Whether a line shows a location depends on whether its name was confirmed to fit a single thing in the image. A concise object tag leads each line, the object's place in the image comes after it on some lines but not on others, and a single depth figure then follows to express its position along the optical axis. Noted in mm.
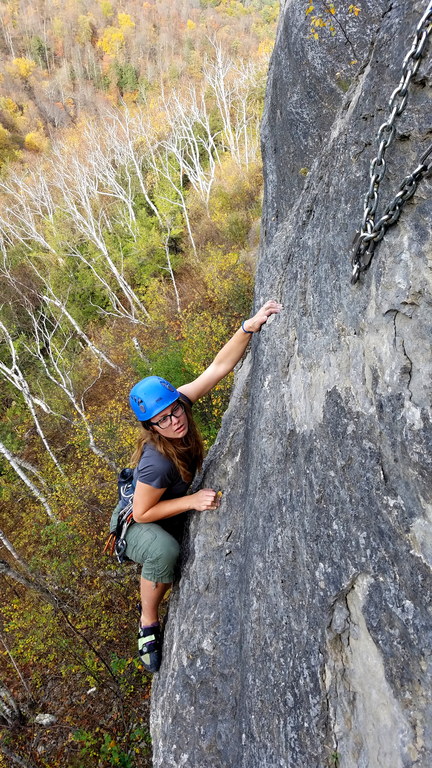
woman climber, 3471
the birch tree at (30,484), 15578
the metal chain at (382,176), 1855
